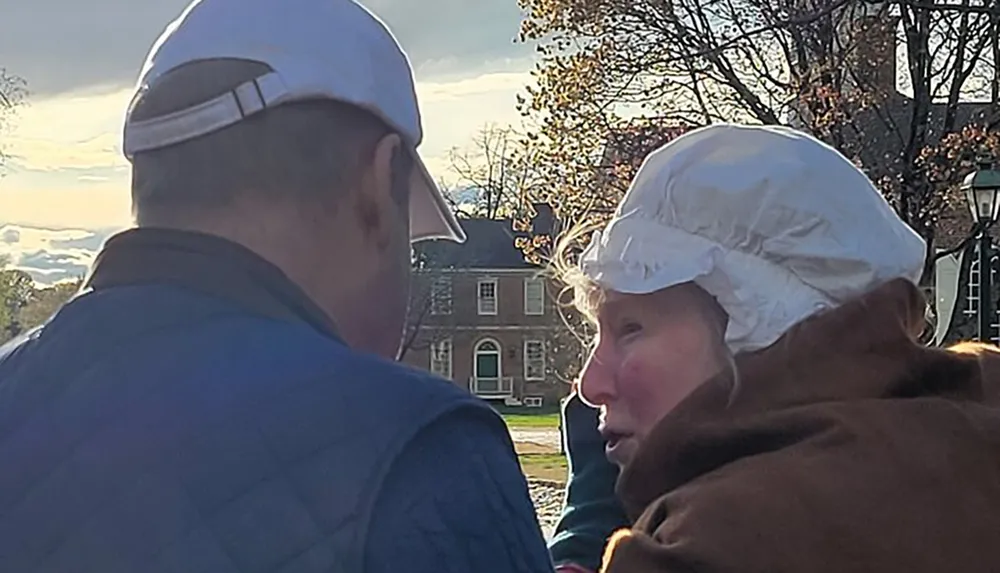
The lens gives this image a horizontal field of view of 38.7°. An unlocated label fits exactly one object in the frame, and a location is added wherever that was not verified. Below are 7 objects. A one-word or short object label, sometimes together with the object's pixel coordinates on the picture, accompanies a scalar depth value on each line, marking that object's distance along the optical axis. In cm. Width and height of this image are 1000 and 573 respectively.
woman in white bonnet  177
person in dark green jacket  245
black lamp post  1359
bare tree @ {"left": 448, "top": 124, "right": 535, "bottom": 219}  4699
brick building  5891
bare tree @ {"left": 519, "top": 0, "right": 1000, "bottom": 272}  1739
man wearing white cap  138
